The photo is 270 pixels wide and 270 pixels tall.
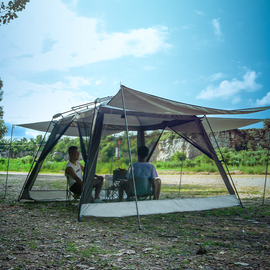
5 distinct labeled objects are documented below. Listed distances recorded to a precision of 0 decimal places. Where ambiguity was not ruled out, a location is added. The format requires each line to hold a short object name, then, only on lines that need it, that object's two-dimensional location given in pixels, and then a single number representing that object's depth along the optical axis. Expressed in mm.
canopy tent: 4293
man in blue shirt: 4770
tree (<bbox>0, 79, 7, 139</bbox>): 21205
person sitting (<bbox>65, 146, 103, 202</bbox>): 4898
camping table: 4729
